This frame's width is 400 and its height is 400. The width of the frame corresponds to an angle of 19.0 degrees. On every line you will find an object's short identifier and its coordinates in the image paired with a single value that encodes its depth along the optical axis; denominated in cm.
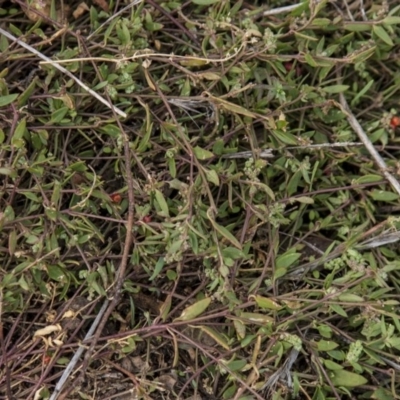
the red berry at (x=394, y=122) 63
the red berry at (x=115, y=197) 60
